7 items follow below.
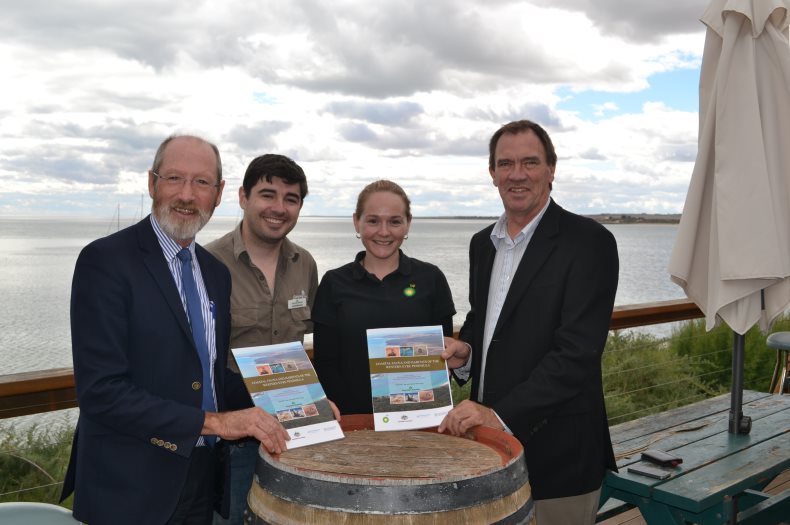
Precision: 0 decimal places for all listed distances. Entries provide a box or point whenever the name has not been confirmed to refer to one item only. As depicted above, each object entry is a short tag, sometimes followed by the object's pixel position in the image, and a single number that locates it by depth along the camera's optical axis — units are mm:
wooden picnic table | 2826
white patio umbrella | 3156
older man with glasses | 2039
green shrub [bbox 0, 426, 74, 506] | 4297
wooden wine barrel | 1810
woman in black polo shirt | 2779
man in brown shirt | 2807
